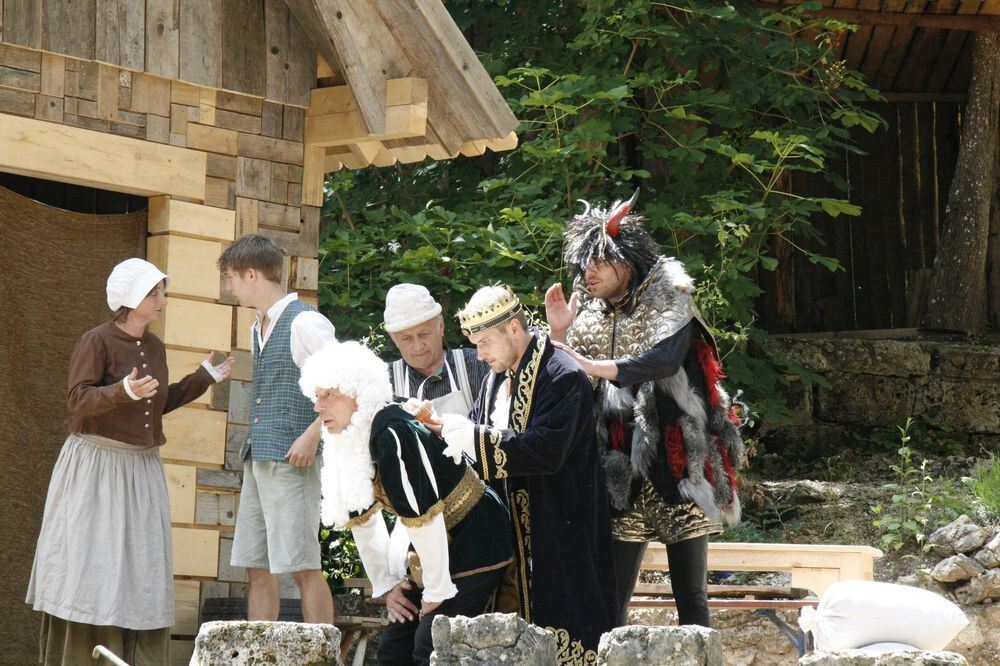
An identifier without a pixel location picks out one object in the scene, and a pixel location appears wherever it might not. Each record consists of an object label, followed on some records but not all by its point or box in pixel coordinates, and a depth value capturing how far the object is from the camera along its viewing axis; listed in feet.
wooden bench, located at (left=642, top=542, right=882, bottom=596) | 42.75
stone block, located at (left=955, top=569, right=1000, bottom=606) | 48.65
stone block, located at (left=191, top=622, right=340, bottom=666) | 20.74
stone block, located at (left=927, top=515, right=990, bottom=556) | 49.93
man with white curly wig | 28.45
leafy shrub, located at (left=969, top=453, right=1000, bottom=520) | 51.93
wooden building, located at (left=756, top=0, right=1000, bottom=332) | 76.79
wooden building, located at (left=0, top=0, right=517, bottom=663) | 38.81
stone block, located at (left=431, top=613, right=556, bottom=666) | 20.07
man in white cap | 35.83
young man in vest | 35.70
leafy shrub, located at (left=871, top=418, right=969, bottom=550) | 52.80
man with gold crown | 29.84
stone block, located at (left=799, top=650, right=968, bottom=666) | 18.31
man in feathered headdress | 33.06
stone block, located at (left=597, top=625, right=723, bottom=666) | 19.44
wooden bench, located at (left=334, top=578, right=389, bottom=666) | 40.06
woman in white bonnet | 34.68
